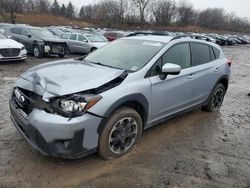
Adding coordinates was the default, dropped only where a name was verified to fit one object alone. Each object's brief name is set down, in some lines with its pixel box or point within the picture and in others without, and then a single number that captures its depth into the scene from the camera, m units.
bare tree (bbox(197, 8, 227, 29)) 77.01
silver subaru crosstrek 2.16
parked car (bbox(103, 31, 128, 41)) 15.97
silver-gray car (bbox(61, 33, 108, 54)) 11.40
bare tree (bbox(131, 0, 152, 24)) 61.92
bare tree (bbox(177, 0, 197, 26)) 71.79
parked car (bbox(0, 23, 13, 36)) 10.86
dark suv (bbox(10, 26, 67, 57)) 9.50
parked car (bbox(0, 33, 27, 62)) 7.50
